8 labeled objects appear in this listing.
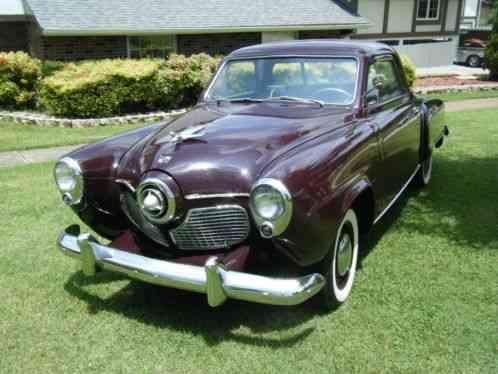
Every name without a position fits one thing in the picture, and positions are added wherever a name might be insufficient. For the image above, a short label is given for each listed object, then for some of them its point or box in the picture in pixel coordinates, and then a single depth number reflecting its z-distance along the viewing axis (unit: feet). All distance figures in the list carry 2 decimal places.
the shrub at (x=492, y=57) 58.80
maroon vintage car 9.41
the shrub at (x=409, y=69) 47.50
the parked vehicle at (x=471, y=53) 84.17
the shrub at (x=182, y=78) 37.60
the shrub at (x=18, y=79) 37.24
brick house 44.06
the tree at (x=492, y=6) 98.62
